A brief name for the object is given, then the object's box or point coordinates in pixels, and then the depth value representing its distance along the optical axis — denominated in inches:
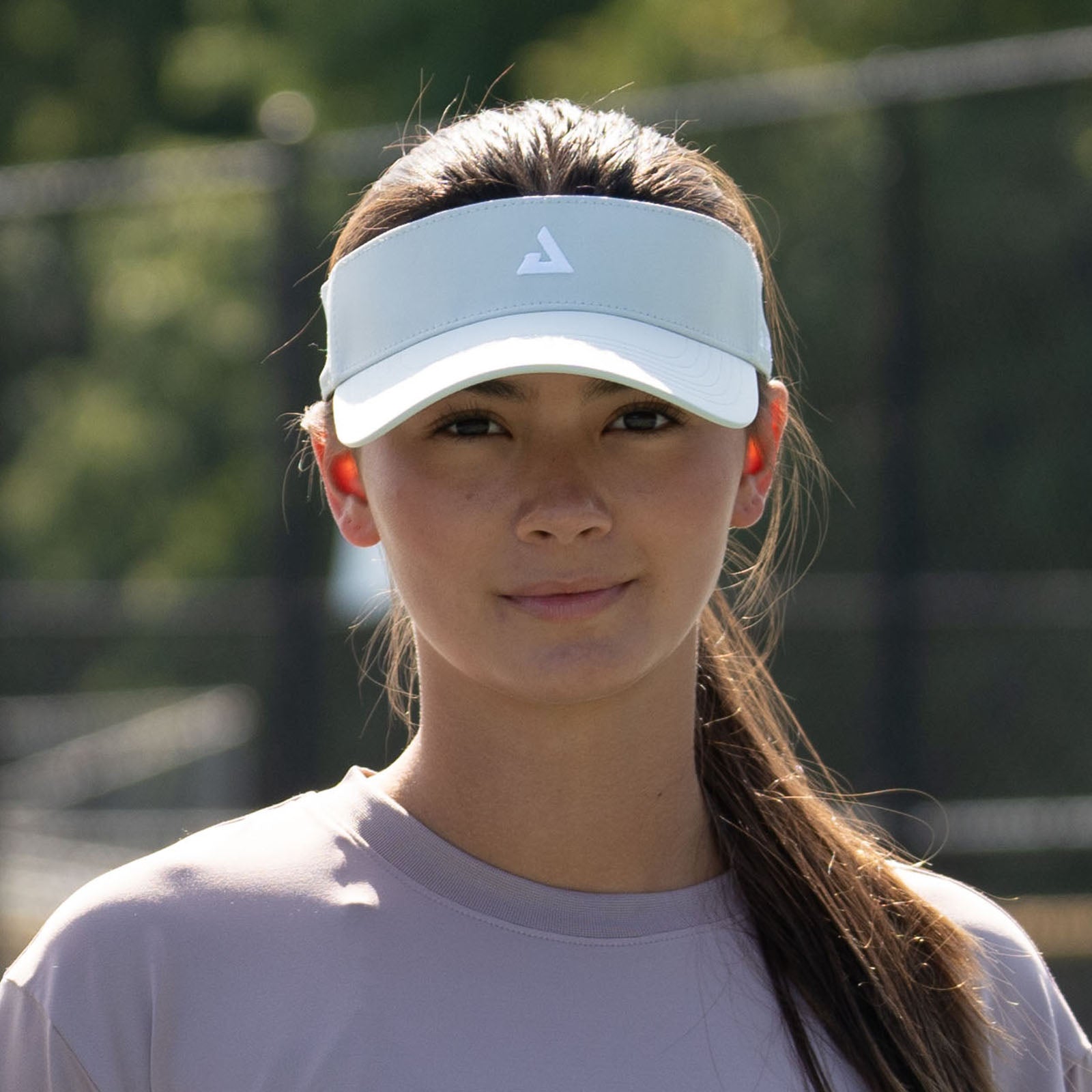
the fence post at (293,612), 459.2
